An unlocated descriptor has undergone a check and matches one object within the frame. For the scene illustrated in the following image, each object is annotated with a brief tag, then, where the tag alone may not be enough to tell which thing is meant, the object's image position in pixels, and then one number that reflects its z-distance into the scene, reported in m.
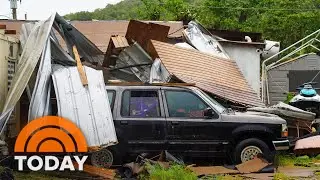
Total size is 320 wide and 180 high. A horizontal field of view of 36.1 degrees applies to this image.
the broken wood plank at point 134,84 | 9.61
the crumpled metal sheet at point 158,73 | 10.99
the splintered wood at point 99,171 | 8.43
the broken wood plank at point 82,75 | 8.66
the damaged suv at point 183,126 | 9.27
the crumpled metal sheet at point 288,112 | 11.17
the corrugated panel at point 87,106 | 8.29
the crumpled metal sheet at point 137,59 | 11.69
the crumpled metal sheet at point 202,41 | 14.12
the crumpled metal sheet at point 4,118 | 8.37
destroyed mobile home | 8.53
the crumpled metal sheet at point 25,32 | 9.98
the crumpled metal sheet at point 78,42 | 10.73
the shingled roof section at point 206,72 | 11.19
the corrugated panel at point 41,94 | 8.53
